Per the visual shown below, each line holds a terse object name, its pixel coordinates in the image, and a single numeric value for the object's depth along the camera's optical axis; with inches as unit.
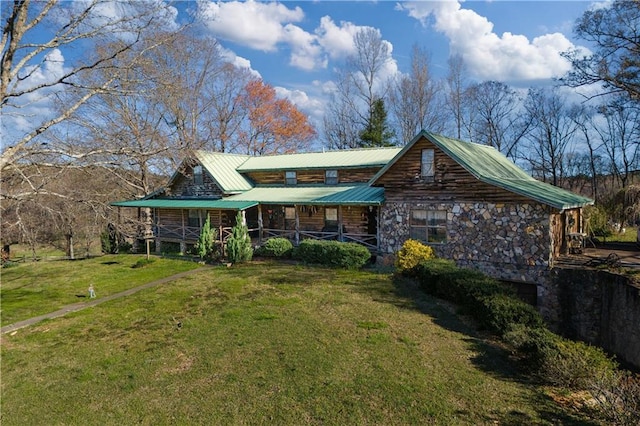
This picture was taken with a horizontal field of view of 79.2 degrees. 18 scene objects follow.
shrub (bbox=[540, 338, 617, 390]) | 305.0
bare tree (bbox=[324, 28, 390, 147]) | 1628.7
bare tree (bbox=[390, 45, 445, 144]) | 1606.8
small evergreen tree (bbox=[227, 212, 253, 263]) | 827.4
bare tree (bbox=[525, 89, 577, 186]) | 1579.7
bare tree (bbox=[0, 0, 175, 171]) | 367.9
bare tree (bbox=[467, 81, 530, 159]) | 1615.4
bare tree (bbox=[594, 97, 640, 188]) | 1432.6
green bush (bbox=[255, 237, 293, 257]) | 852.0
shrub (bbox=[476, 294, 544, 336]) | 410.7
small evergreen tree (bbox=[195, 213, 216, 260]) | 853.8
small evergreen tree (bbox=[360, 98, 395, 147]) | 1561.3
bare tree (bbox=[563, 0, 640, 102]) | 685.9
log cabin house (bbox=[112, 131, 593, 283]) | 623.2
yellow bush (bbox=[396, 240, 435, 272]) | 674.2
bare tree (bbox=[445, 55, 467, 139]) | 1609.3
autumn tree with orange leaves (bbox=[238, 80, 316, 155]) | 1683.1
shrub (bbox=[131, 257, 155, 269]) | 861.6
